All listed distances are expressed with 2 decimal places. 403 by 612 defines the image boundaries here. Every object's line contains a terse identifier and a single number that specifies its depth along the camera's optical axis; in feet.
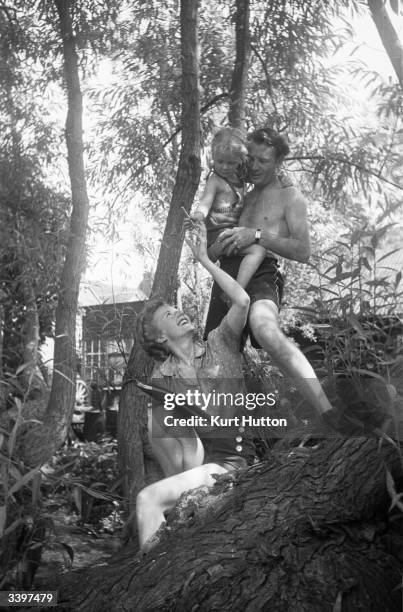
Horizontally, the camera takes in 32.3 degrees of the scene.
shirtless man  8.07
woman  7.41
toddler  8.43
